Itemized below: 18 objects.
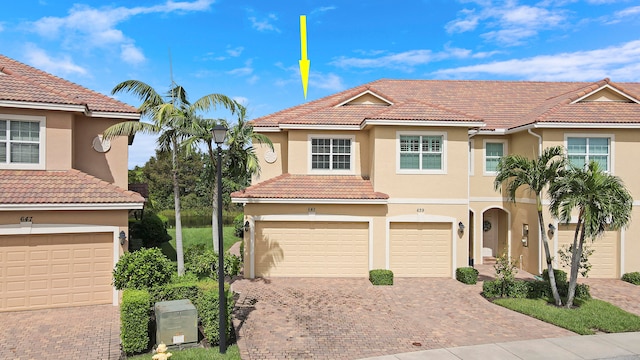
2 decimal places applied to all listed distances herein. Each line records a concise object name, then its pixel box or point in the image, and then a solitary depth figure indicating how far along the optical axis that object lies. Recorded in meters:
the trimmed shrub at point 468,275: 15.30
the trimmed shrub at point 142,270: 10.83
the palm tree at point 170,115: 12.67
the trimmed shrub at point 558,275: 15.18
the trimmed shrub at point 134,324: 8.90
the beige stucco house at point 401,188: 16.02
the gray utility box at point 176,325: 9.06
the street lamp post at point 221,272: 8.88
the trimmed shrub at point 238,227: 28.86
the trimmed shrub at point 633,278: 16.05
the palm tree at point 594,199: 11.64
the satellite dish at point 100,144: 14.61
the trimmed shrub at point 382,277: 14.99
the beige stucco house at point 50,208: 11.92
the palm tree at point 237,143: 13.12
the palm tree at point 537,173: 12.62
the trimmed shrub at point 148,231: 21.09
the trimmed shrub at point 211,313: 9.34
